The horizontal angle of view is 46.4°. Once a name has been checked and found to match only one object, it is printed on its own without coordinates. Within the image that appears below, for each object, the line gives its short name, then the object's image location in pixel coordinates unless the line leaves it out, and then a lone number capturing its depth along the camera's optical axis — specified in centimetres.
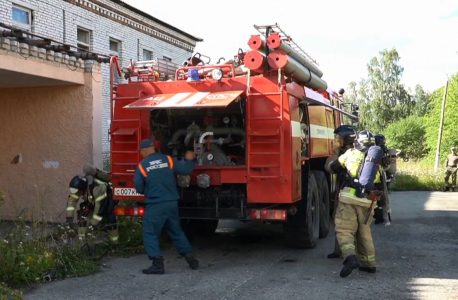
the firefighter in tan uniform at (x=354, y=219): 637
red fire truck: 671
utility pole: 2798
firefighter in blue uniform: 641
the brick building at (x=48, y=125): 946
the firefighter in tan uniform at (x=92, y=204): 731
